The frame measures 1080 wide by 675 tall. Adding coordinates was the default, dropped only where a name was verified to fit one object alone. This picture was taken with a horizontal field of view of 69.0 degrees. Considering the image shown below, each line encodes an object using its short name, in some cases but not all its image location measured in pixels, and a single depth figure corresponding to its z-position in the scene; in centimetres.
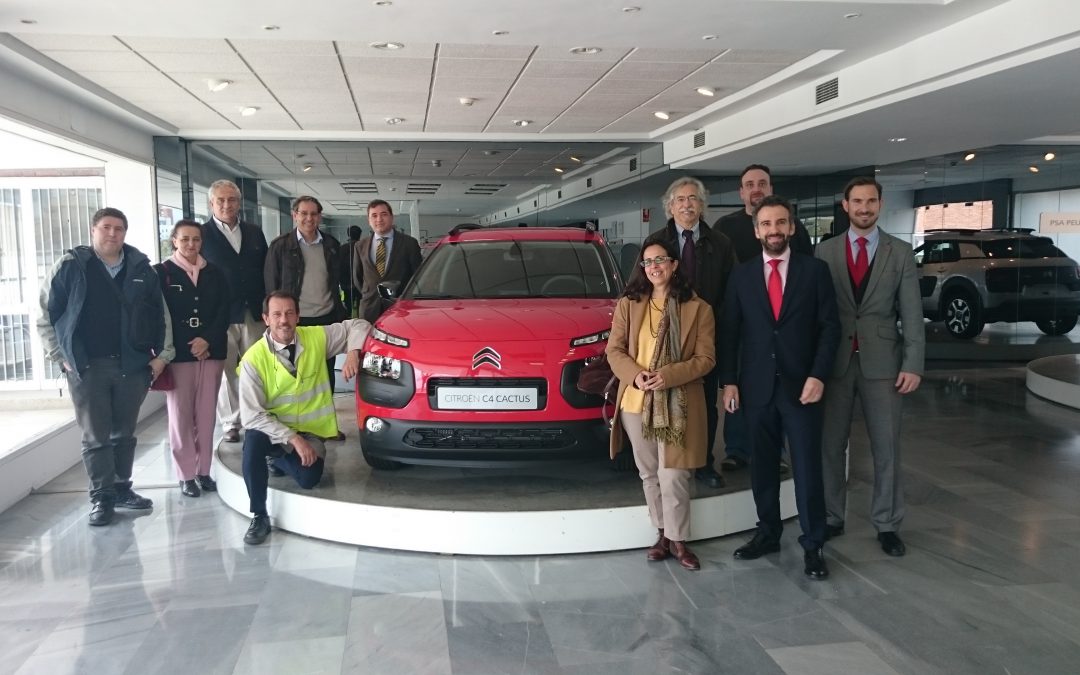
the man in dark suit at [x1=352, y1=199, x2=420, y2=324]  505
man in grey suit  322
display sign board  1009
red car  333
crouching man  352
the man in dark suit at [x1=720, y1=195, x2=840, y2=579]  306
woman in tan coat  305
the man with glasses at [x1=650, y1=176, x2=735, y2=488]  361
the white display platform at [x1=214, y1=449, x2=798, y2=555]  333
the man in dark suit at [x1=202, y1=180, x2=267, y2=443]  451
